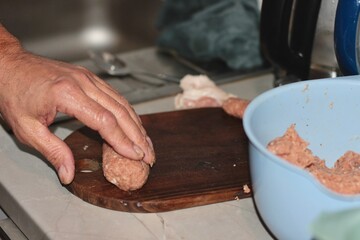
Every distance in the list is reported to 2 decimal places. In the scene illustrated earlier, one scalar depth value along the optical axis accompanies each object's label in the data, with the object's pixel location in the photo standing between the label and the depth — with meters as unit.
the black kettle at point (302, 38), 0.90
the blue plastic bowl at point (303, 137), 0.66
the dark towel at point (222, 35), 1.13
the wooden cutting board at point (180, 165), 0.78
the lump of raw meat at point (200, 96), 0.97
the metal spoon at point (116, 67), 1.10
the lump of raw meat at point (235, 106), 0.92
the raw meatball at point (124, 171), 0.77
